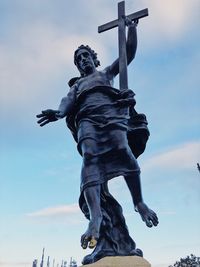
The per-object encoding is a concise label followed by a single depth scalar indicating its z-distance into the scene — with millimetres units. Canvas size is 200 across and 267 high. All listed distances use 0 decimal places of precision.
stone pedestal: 3938
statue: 4484
